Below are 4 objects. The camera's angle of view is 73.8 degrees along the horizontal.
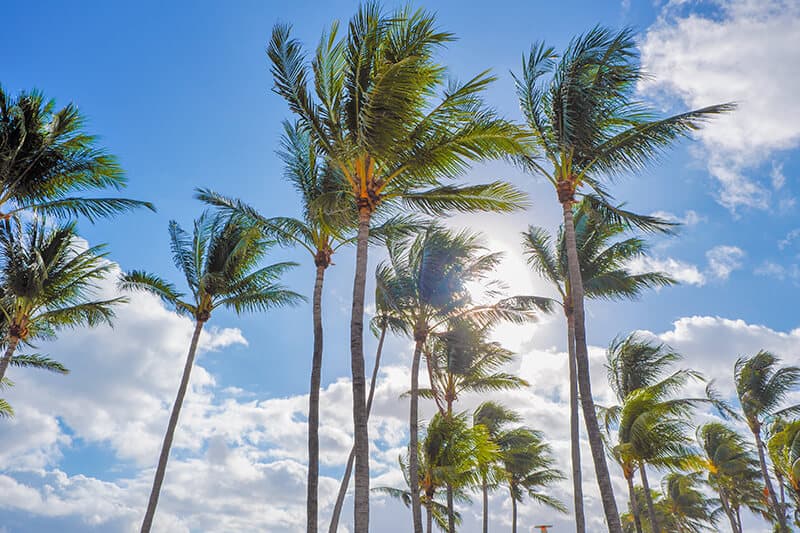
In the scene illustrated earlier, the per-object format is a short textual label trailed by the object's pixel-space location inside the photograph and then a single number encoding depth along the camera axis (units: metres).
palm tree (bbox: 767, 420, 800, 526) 22.26
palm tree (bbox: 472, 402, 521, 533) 28.61
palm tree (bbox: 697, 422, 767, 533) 29.98
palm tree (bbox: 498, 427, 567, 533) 29.80
